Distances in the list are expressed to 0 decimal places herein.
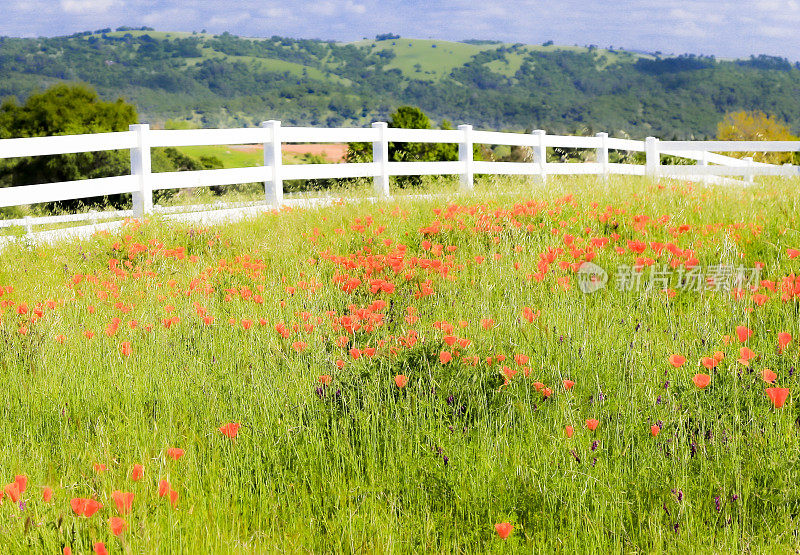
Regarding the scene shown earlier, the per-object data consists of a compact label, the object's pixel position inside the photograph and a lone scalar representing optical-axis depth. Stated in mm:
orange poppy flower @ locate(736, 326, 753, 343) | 6059
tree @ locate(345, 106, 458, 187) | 45406
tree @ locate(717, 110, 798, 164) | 109125
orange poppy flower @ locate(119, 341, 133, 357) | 7358
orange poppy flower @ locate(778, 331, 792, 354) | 5836
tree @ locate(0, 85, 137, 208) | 68750
